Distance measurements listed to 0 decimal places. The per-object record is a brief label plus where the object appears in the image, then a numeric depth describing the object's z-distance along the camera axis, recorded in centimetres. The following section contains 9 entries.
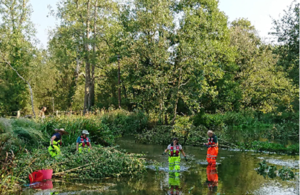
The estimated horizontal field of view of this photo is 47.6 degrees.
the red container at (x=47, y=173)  1116
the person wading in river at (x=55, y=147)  1283
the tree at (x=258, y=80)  3831
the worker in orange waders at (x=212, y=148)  1490
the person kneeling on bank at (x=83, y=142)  1362
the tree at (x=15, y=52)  4091
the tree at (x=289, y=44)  1549
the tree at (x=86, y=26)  4144
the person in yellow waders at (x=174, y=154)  1310
